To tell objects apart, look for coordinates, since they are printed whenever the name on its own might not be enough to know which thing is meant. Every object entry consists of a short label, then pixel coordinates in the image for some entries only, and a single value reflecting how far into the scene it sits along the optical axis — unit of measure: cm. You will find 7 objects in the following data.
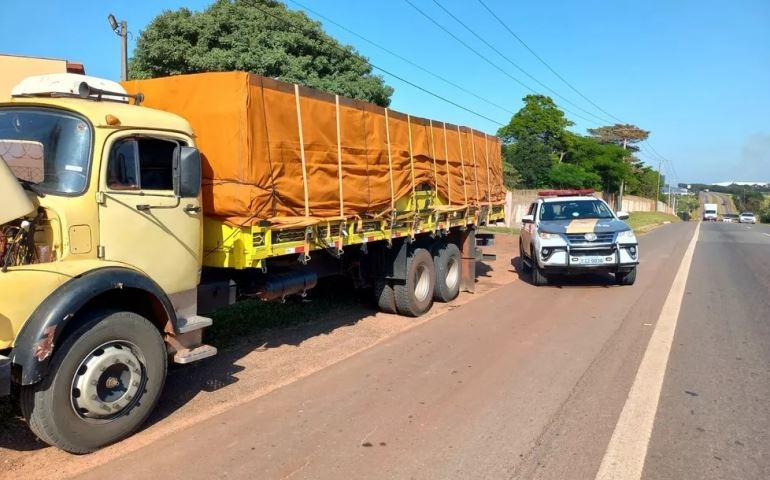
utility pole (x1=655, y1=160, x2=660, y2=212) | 8970
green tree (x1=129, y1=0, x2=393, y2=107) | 2009
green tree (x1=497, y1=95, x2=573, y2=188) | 4834
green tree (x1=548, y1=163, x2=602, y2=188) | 4209
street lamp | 1756
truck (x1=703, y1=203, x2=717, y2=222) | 7712
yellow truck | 378
